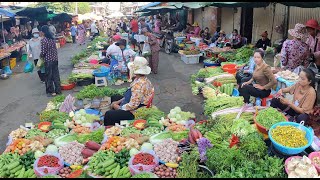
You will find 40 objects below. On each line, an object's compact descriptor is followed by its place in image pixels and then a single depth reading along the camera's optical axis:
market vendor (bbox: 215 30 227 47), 13.23
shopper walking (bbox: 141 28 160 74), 10.98
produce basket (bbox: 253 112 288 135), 4.14
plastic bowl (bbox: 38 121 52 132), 5.33
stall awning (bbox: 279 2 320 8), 6.46
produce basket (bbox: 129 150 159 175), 3.77
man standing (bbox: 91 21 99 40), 25.41
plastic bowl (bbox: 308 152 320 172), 3.58
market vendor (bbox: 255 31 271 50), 10.78
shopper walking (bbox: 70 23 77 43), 24.40
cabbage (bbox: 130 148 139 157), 4.10
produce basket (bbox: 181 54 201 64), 12.74
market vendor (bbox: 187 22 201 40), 16.93
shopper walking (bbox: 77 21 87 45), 23.20
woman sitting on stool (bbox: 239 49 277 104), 5.65
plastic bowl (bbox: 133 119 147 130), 5.02
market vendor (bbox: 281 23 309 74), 6.55
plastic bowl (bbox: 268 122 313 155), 3.59
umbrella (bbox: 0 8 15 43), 12.45
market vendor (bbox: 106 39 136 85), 9.64
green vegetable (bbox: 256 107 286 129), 4.18
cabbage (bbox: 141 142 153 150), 4.25
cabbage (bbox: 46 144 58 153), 4.36
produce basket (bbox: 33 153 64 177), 3.86
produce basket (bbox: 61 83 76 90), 9.28
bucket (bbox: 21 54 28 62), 15.16
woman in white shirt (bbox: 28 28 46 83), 10.05
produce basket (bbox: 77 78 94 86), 9.70
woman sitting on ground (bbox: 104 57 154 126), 5.12
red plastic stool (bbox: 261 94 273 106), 6.11
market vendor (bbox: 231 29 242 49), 12.47
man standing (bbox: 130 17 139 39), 19.30
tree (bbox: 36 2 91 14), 37.02
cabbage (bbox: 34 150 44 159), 4.20
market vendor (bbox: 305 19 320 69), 7.17
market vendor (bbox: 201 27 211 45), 15.75
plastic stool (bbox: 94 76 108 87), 9.63
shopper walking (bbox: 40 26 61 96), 8.15
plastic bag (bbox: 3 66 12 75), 11.65
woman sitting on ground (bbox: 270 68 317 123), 4.53
